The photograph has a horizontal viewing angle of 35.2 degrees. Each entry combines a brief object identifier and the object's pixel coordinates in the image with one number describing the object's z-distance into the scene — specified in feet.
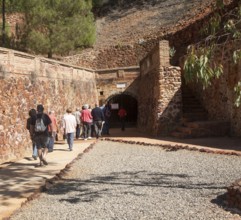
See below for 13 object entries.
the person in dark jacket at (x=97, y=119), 53.06
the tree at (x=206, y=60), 16.78
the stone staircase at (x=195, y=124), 43.68
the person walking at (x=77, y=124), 54.21
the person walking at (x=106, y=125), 61.21
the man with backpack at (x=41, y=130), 30.83
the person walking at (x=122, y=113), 68.18
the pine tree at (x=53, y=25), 79.82
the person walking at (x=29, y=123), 32.50
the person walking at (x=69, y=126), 40.83
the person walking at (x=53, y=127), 40.38
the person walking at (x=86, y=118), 51.11
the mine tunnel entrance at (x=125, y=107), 84.74
